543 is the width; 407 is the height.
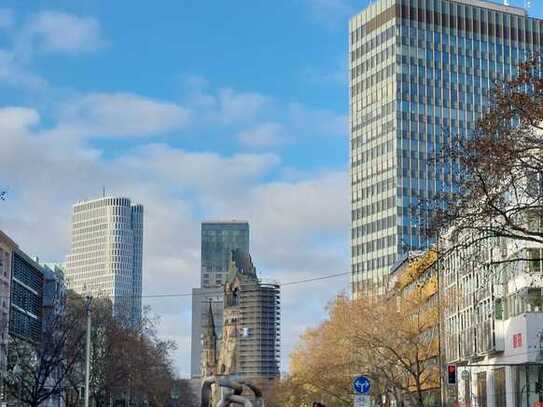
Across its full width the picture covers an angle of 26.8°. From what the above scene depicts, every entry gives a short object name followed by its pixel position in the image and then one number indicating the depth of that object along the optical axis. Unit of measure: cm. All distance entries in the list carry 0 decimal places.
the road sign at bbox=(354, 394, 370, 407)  3406
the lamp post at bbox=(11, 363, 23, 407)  9125
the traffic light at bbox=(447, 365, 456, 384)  5912
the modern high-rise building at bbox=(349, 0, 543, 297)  18112
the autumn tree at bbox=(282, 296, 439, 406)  8731
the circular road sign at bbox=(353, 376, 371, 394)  3457
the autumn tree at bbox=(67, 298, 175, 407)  10581
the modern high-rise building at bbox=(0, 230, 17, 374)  11537
